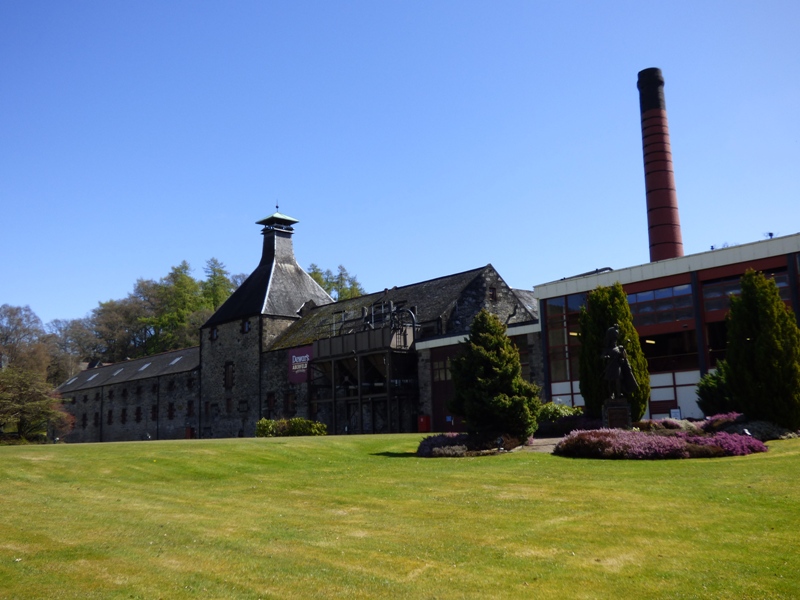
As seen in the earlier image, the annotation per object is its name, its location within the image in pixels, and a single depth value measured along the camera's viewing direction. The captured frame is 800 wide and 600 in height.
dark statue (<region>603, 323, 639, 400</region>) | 23.56
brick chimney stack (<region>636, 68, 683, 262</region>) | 39.25
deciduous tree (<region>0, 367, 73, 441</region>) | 44.25
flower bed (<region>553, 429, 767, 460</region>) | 19.19
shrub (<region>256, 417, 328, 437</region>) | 37.56
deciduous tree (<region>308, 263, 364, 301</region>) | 82.75
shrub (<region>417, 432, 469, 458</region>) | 22.27
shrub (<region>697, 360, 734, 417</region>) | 26.47
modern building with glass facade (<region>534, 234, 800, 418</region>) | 28.25
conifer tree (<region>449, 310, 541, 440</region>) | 22.84
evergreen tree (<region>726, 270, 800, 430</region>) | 22.16
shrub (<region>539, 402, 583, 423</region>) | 30.17
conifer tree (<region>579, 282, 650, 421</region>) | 26.55
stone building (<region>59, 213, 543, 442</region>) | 41.53
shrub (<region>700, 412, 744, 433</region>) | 22.94
